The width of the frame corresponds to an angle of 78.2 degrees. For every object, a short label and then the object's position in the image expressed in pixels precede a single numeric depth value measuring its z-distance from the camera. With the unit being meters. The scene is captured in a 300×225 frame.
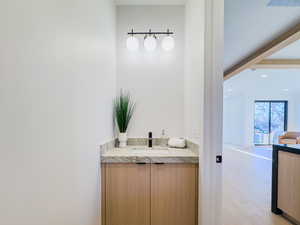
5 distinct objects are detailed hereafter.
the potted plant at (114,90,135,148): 2.27
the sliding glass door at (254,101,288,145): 9.12
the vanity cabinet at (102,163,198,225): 1.80
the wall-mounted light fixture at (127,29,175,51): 2.29
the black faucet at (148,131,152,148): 2.32
